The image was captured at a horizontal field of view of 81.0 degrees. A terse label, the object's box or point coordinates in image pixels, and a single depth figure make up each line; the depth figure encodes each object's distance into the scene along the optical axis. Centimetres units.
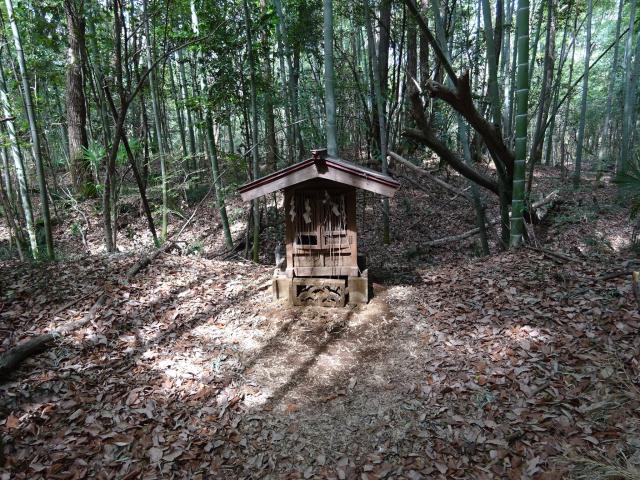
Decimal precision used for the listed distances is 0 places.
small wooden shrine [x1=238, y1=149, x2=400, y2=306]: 548
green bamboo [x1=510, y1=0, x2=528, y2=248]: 501
